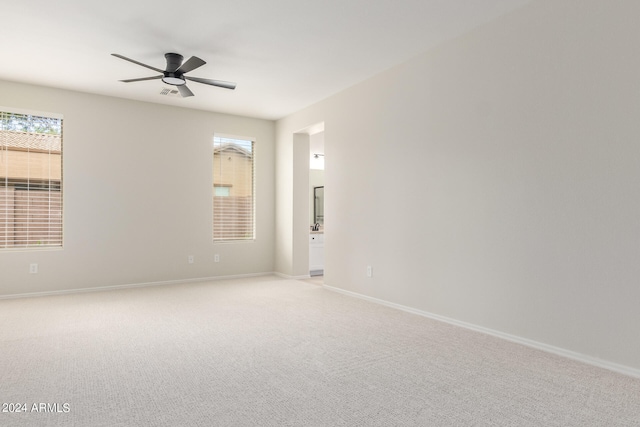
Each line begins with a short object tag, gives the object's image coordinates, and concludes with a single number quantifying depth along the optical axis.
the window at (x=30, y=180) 5.08
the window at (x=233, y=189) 6.63
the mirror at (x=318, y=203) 8.67
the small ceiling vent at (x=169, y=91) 4.66
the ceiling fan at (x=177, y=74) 4.11
